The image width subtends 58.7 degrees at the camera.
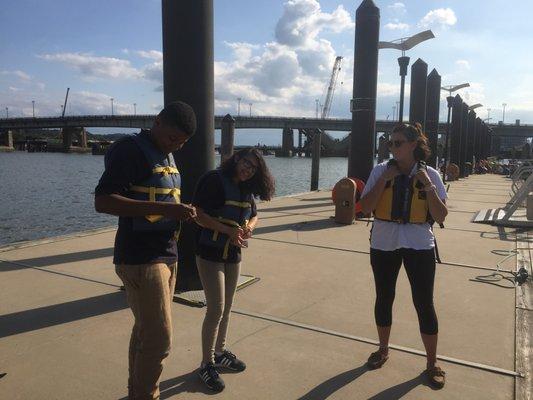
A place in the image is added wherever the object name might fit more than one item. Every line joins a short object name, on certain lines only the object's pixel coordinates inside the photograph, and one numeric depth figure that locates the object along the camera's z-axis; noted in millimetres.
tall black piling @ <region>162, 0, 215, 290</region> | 5129
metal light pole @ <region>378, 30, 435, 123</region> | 15040
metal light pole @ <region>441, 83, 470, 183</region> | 26141
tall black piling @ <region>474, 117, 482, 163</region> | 45125
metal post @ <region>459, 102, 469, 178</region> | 30500
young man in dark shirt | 2465
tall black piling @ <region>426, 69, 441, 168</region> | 20673
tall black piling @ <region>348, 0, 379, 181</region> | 11133
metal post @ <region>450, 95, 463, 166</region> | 30078
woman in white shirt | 3328
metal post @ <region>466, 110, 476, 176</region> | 37875
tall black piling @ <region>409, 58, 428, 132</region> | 17188
